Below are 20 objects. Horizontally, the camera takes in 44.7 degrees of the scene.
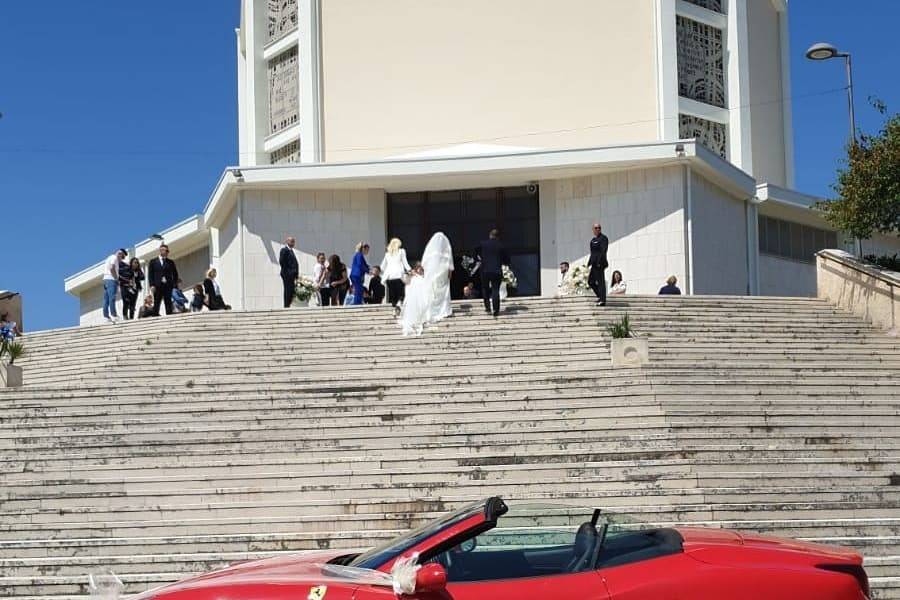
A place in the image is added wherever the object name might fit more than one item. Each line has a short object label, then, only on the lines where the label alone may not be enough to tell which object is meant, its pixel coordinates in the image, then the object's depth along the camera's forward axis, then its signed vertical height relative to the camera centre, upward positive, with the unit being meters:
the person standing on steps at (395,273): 20.14 +1.45
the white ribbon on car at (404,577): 4.69 -0.97
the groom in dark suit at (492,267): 18.59 +1.41
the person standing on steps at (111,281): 24.23 +1.72
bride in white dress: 18.50 +0.90
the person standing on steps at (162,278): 22.61 +1.65
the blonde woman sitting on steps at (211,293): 24.09 +1.39
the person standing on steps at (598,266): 18.62 +1.39
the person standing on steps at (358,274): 22.34 +1.61
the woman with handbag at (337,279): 22.92 +1.56
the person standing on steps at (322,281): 22.95 +1.53
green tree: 20.28 +2.86
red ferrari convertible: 4.90 -1.02
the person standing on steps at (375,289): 22.84 +1.34
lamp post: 22.64 +6.00
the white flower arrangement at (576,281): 22.45 +1.40
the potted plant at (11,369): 17.38 -0.12
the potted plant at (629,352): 15.61 -0.08
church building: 26.58 +5.60
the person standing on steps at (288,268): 22.97 +1.82
